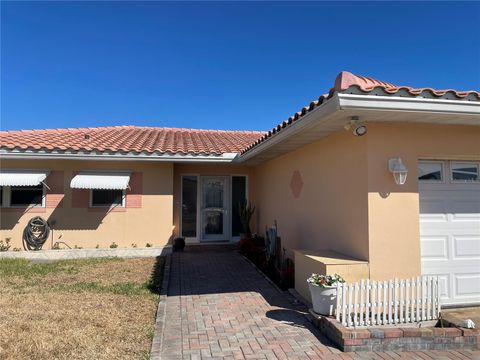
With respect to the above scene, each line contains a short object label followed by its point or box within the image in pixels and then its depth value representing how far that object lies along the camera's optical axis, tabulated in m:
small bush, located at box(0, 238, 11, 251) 14.34
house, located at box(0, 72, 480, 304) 7.47
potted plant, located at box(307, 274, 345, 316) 6.79
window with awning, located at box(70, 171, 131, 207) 14.18
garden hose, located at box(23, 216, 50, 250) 14.39
